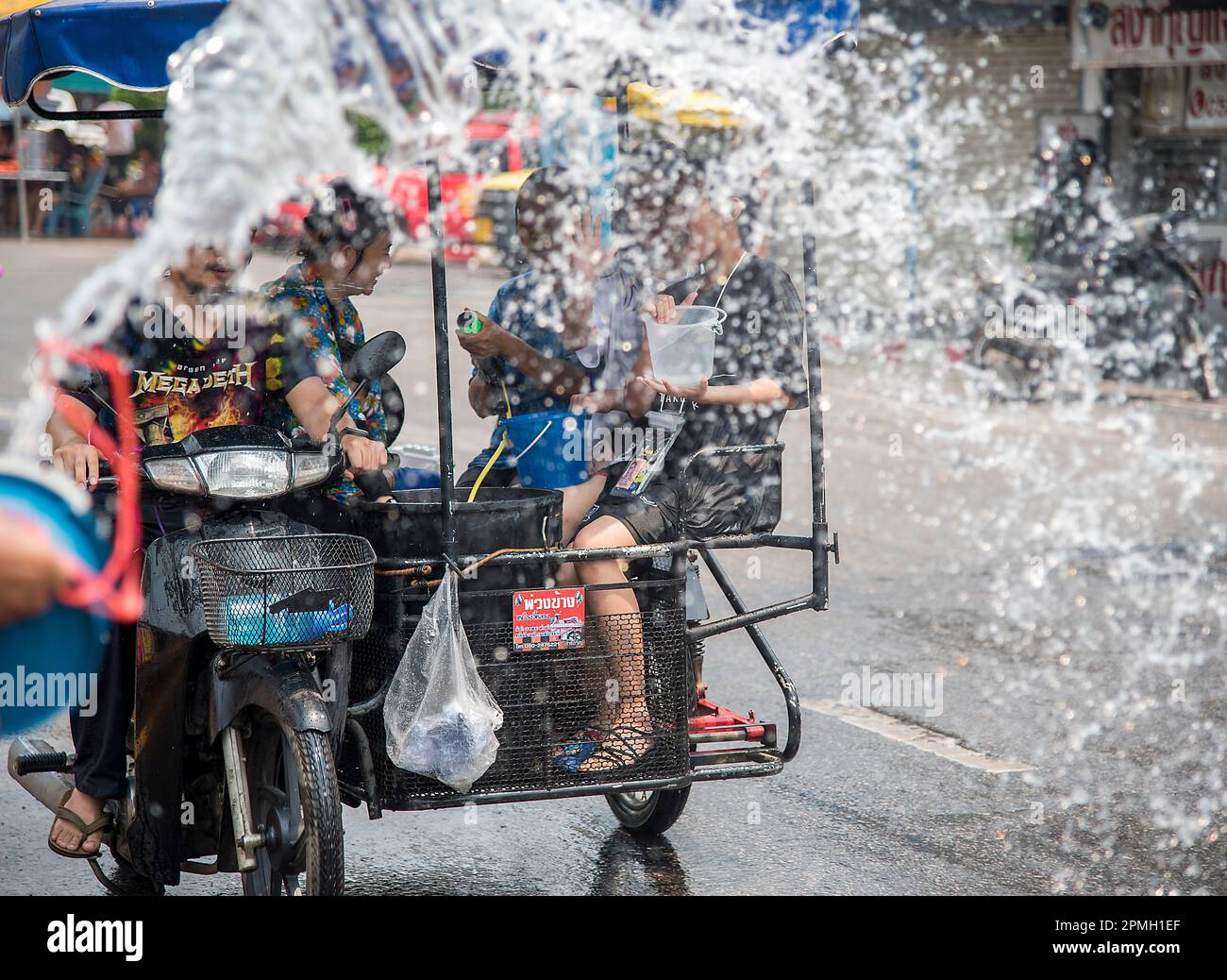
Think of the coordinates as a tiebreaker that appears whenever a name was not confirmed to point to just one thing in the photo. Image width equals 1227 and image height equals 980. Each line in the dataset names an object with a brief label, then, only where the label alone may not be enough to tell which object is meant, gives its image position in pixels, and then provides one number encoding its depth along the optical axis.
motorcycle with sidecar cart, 6.66
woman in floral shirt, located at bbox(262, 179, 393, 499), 7.67
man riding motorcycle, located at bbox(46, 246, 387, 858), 7.43
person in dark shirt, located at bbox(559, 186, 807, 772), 8.24
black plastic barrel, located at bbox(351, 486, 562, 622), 7.30
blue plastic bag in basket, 6.48
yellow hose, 8.32
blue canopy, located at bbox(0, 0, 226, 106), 7.46
